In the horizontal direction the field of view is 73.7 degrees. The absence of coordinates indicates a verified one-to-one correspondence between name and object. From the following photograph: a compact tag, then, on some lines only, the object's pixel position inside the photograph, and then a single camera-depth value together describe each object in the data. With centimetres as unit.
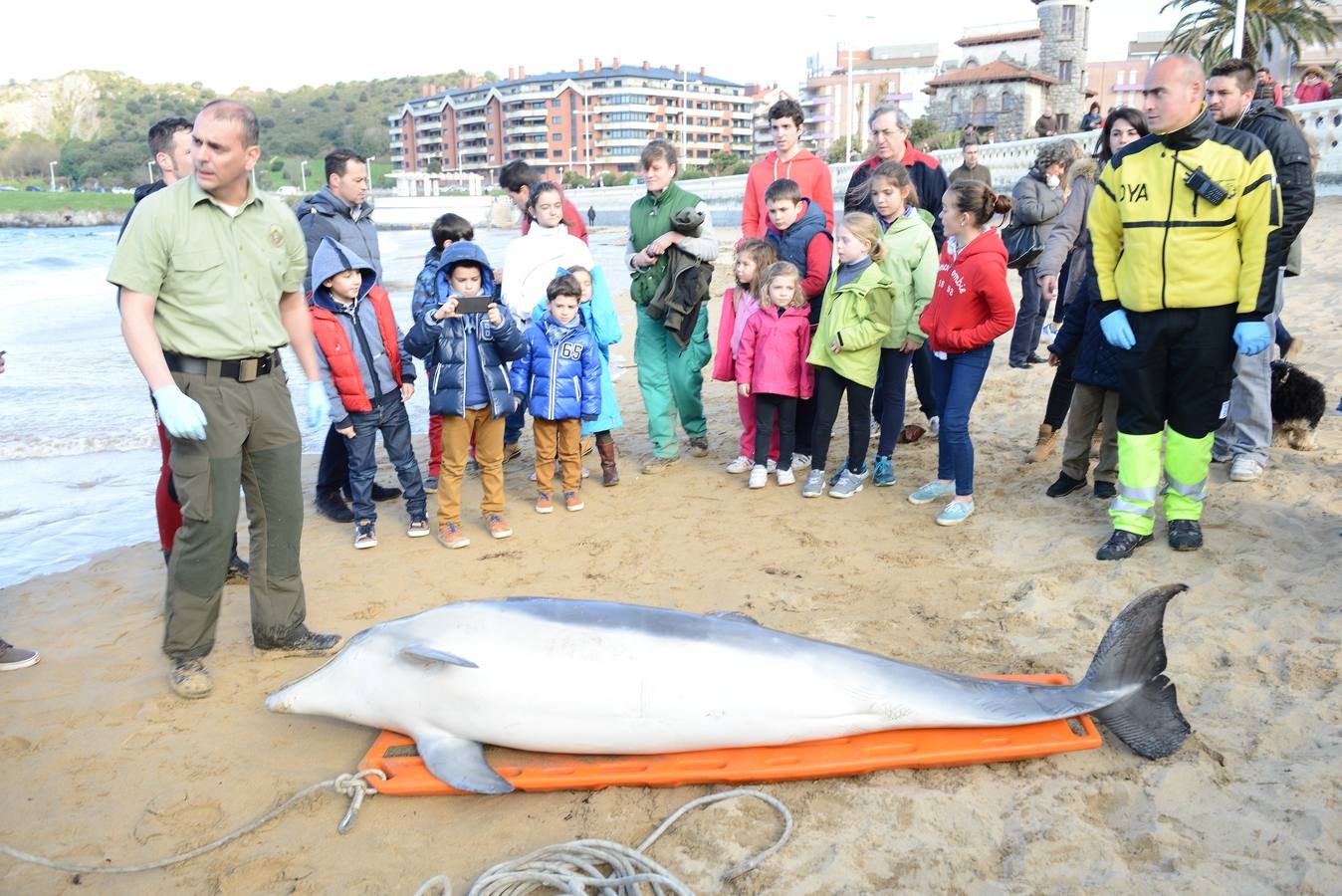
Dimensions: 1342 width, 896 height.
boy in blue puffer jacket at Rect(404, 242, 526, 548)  579
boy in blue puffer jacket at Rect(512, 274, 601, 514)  634
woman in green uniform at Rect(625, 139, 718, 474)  708
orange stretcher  328
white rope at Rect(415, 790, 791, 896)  280
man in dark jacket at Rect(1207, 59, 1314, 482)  495
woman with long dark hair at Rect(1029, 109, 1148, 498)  586
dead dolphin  336
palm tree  2892
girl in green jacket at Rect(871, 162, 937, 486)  639
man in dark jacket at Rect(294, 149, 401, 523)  637
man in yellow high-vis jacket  452
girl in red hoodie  567
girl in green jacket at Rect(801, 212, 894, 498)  620
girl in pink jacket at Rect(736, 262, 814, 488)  658
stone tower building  6362
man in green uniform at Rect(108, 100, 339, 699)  380
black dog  605
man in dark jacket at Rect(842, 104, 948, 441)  710
